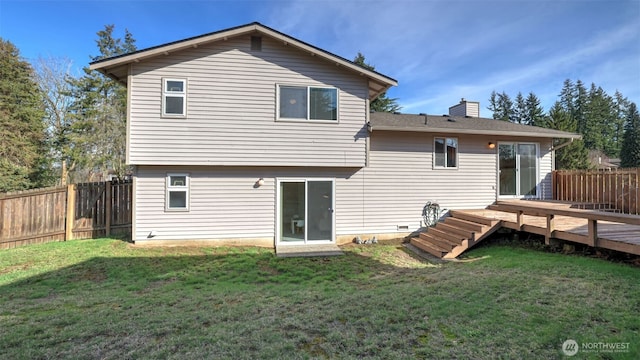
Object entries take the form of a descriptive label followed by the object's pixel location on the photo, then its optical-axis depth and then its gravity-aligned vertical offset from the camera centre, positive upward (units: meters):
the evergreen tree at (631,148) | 32.81 +4.62
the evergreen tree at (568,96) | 51.62 +16.60
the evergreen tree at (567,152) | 30.23 +3.81
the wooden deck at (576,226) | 5.50 -0.93
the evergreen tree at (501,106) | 53.72 +15.55
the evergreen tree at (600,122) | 46.91 +11.09
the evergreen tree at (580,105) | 48.62 +14.32
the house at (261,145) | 8.10 +1.19
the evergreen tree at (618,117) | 50.44 +12.80
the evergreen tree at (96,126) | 19.78 +3.91
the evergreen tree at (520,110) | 51.37 +14.02
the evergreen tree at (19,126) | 15.98 +3.28
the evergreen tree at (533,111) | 39.81 +11.83
